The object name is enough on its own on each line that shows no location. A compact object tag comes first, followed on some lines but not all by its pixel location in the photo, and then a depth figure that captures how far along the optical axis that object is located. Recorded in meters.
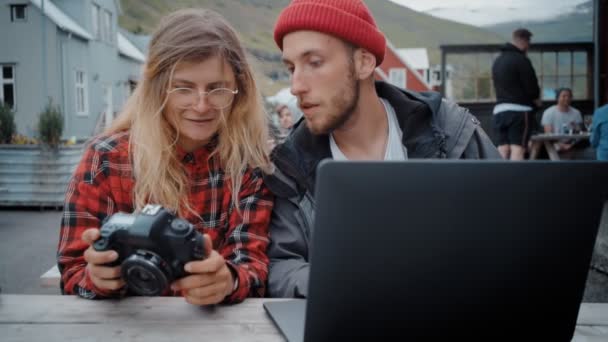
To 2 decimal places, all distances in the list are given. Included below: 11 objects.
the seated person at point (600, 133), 4.04
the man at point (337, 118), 1.51
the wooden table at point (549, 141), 6.19
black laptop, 0.69
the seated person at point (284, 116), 7.05
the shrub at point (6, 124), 6.38
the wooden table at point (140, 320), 0.92
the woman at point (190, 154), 1.36
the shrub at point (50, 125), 6.47
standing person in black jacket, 5.39
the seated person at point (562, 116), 7.32
